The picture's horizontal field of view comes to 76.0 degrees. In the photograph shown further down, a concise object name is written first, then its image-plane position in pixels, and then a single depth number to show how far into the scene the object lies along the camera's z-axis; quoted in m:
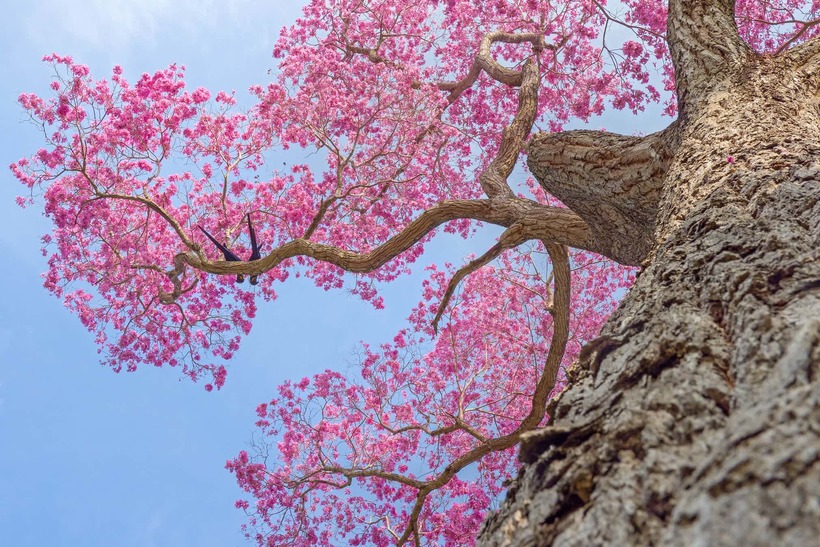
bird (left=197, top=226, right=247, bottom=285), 6.23
